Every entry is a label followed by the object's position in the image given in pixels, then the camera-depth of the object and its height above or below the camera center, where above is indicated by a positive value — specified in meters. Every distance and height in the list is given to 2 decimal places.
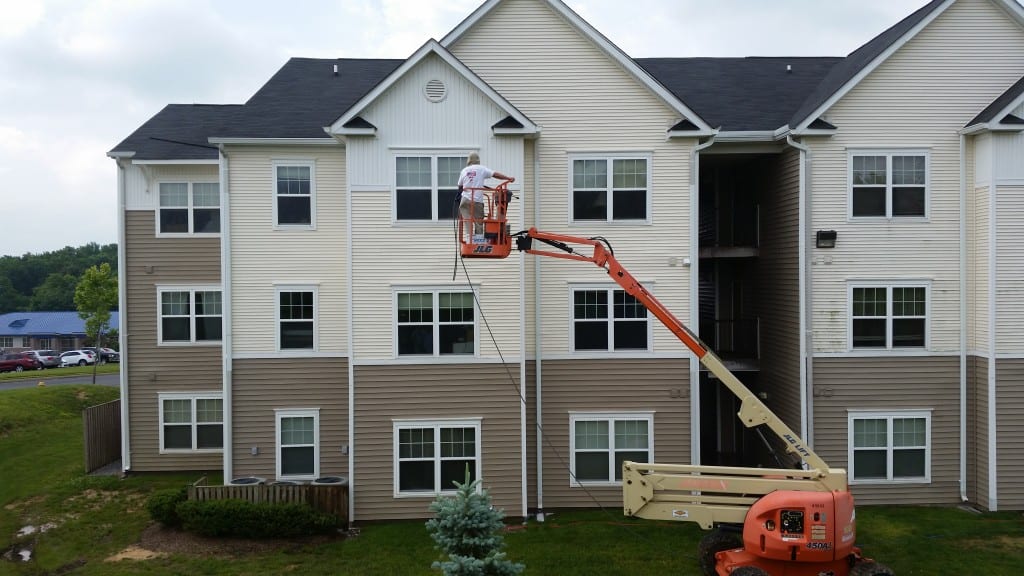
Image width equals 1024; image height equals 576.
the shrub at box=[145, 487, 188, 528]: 15.04 -4.95
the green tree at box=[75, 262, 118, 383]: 34.56 -0.58
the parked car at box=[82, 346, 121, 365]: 57.23 -5.95
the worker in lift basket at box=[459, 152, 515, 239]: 11.63 +1.67
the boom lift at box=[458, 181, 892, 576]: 10.82 -3.66
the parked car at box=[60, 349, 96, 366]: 52.58 -5.68
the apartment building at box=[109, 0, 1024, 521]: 15.52 +0.22
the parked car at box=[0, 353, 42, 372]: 48.72 -5.62
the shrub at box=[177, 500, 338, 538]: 14.56 -5.12
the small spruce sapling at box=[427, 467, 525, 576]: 9.80 -3.74
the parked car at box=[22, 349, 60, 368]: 50.50 -5.44
